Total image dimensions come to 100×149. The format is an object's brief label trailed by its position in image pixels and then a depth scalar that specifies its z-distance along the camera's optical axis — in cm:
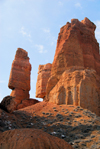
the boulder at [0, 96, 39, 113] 1598
